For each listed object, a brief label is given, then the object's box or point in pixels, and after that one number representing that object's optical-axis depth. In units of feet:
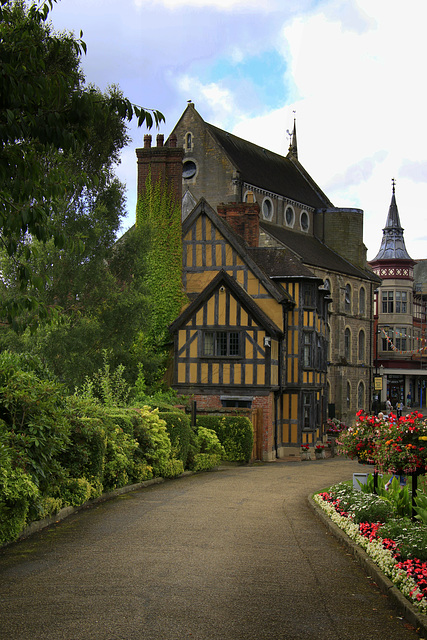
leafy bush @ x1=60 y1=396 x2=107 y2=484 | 36.83
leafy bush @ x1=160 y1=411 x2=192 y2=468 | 55.06
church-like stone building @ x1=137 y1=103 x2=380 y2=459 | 90.53
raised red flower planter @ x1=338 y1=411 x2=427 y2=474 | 31.81
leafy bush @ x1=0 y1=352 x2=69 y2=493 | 30.45
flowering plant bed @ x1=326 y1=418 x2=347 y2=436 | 117.50
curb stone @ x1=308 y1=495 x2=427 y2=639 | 20.21
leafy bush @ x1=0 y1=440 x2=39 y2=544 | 27.30
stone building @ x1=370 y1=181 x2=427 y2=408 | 232.32
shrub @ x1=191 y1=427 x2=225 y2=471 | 63.61
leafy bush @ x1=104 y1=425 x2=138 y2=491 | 41.70
